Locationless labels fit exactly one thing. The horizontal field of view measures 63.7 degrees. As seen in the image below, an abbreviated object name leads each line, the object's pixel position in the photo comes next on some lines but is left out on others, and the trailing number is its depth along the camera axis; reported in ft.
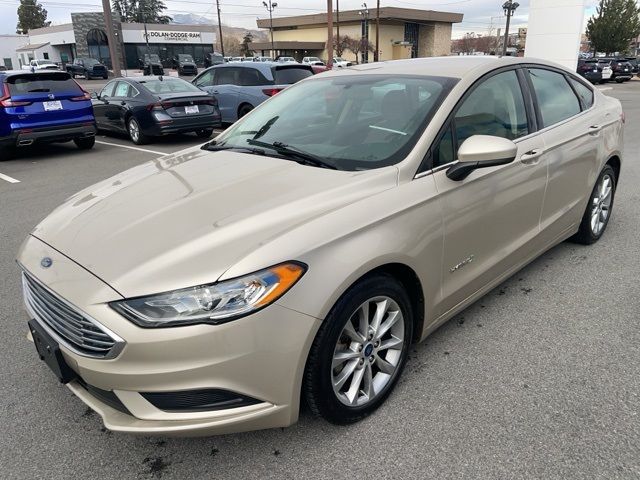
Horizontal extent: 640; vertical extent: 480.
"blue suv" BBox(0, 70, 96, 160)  29.07
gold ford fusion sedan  6.29
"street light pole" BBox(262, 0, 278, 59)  232.24
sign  222.89
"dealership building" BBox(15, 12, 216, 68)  217.77
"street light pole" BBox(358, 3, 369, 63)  191.01
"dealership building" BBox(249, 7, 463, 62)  239.71
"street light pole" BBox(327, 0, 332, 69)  82.80
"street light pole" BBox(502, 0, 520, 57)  126.93
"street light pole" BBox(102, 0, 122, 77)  65.62
